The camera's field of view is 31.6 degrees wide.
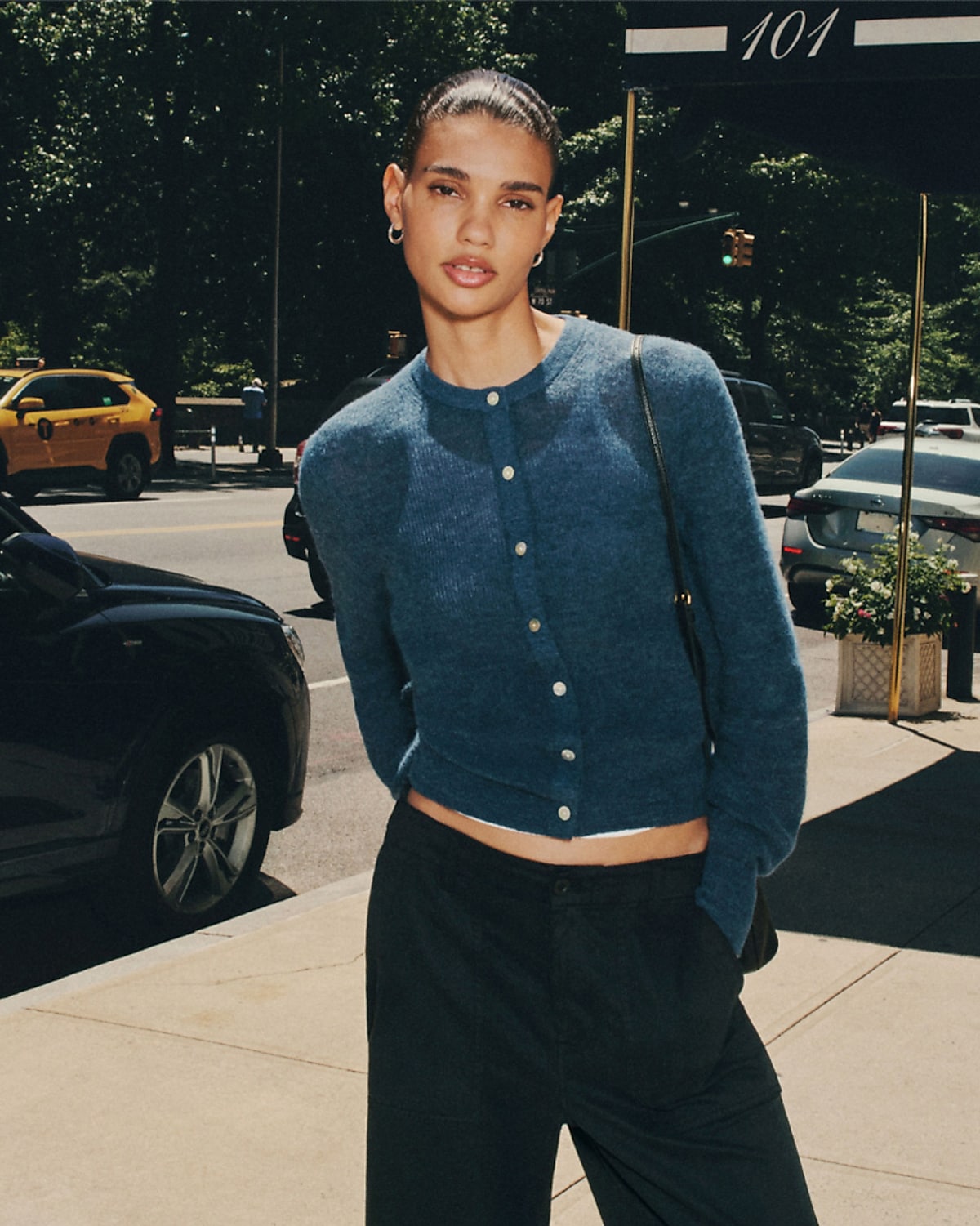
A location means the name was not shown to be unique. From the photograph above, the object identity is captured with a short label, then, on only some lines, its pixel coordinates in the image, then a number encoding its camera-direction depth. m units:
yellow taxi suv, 22.88
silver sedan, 12.59
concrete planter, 9.62
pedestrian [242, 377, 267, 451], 40.03
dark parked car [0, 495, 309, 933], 5.09
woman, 2.03
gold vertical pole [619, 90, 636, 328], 6.20
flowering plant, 9.62
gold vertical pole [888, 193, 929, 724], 8.45
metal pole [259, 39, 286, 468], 34.00
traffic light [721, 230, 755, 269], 33.22
